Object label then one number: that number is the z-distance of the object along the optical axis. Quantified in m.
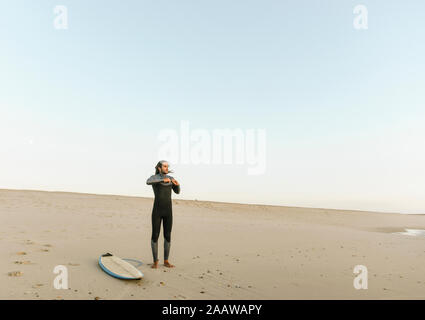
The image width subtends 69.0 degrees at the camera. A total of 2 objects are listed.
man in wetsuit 8.77
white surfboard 7.20
